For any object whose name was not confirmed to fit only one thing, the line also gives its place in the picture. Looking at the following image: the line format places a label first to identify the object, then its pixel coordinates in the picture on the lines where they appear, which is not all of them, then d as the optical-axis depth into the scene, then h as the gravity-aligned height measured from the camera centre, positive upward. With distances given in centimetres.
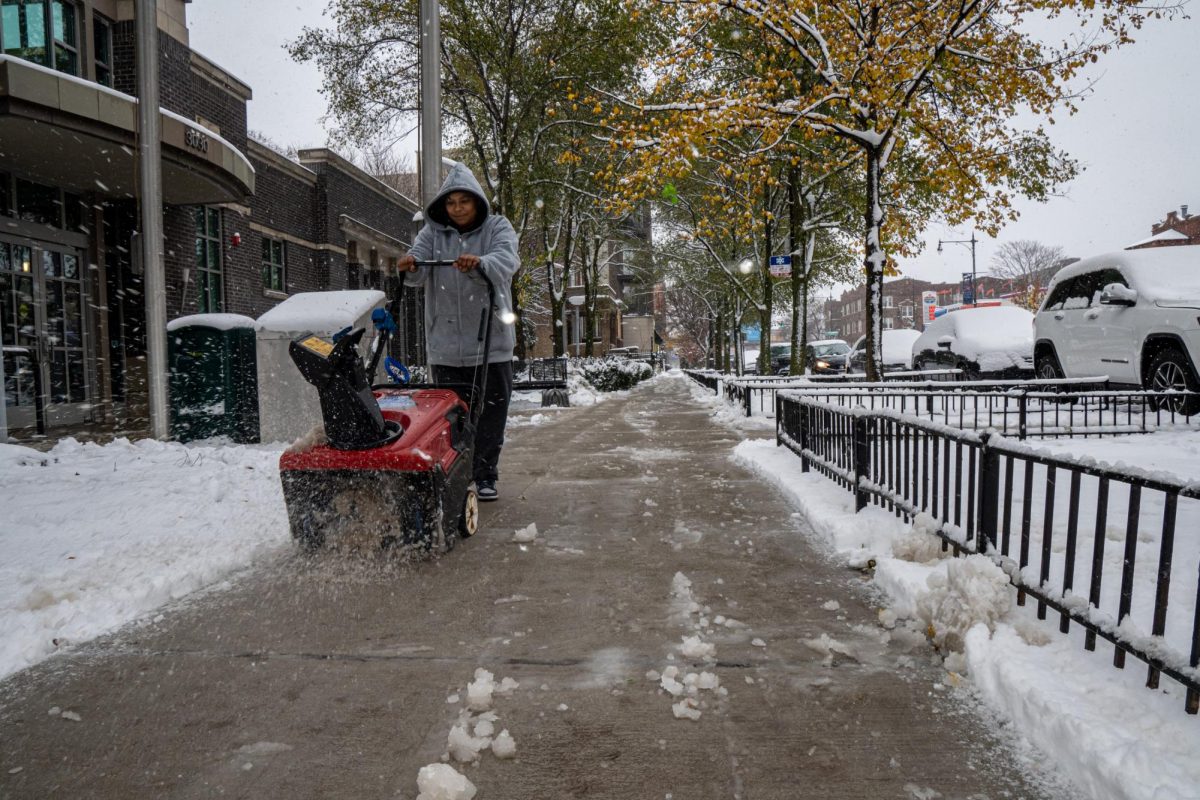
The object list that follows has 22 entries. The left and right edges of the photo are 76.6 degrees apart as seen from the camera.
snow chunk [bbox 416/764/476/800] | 207 -121
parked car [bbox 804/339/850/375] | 2708 -29
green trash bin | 927 -45
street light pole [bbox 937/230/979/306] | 5209 +733
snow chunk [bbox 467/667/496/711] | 258 -120
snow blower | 383 -64
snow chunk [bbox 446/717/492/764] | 227 -122
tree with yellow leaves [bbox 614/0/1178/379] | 1130 +424
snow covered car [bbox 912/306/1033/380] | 1469 +17
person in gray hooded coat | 521 +38
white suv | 901 +44
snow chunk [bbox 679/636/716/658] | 299 -119
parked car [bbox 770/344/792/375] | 3612 -43
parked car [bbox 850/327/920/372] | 2227 -3
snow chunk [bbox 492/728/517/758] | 228 -121
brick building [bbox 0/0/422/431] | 909 +235
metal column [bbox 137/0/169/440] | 811 +130
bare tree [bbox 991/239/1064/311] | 7044 +832
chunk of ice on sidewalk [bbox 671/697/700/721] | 251 -121
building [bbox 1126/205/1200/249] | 5506 +970
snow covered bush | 2709 -97
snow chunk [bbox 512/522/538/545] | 479 -120
